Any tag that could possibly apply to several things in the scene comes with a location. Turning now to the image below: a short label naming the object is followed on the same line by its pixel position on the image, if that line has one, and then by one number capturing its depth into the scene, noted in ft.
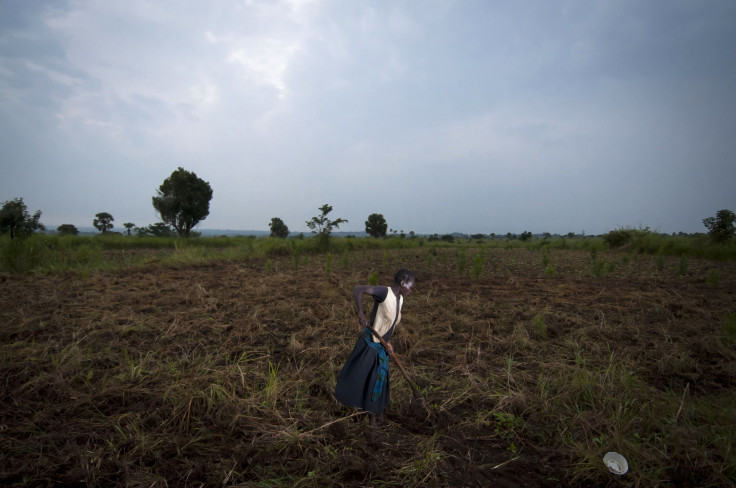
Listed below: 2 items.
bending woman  7.27
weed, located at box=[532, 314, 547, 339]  12.66
